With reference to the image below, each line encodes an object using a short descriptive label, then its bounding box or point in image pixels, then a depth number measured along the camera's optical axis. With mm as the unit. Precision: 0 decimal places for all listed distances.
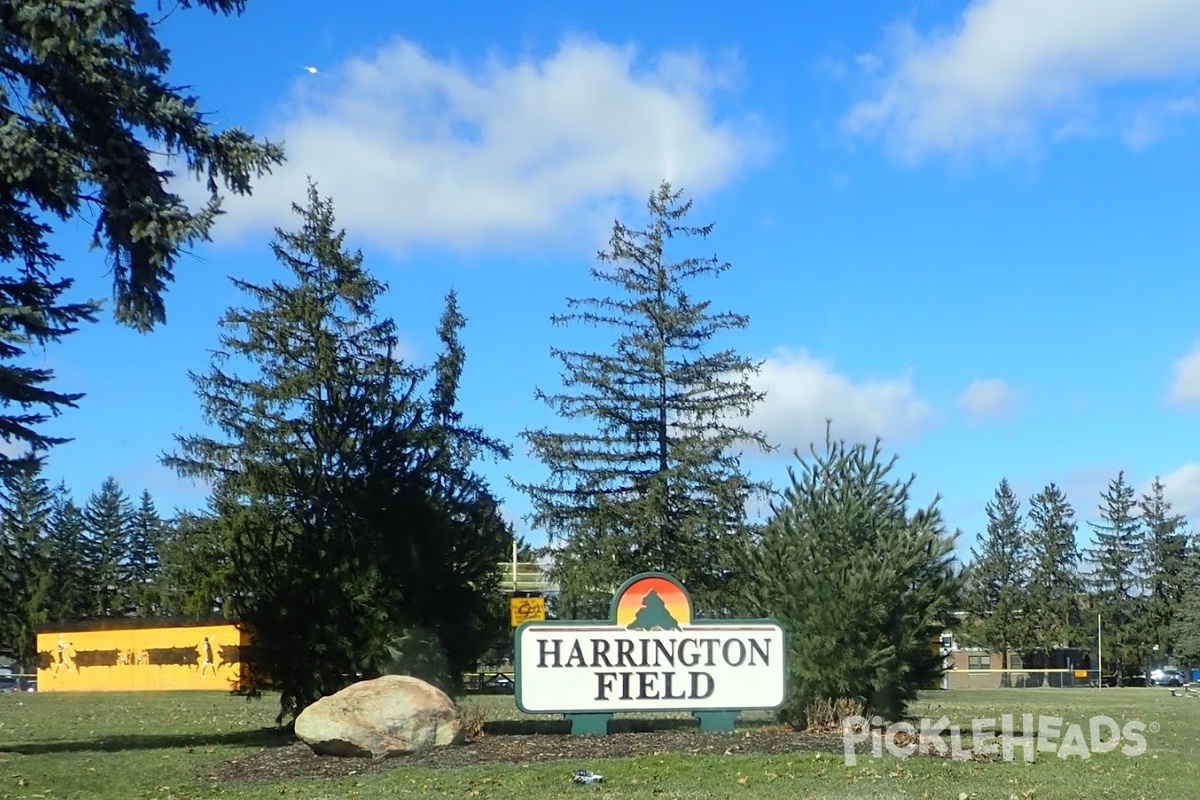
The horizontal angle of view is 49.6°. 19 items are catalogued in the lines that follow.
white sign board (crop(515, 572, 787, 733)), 18391
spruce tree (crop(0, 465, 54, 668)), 82188
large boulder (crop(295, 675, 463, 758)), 15828
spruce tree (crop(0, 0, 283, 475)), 15859
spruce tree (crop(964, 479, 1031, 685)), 100438
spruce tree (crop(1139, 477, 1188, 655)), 99438
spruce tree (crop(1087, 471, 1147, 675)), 99625
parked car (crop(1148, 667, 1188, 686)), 81250
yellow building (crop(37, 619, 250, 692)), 46594
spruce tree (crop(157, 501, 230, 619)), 46375
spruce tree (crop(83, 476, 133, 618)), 99500
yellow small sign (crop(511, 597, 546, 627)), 46906
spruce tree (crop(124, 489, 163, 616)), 97750
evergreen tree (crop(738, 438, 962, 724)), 18375
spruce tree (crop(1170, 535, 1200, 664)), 82625
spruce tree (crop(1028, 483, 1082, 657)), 101500
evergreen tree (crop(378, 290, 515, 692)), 19625
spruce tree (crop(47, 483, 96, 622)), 93500
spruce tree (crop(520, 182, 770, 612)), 44656
